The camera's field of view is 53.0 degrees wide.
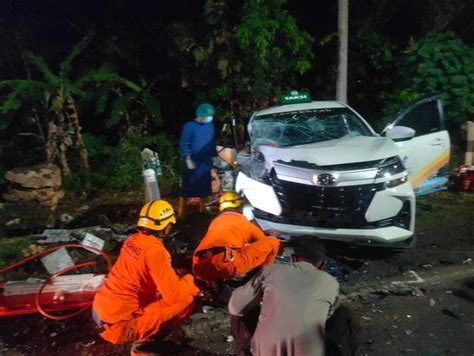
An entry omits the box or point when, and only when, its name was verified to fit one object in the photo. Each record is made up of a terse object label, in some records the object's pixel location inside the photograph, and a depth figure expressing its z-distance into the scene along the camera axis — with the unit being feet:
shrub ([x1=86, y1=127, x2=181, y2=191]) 29.48
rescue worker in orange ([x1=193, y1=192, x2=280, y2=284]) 14.03
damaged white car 16.25
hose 13.82
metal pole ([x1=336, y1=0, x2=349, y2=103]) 27.50
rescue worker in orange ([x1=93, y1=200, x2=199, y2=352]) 11.44
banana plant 26.96
